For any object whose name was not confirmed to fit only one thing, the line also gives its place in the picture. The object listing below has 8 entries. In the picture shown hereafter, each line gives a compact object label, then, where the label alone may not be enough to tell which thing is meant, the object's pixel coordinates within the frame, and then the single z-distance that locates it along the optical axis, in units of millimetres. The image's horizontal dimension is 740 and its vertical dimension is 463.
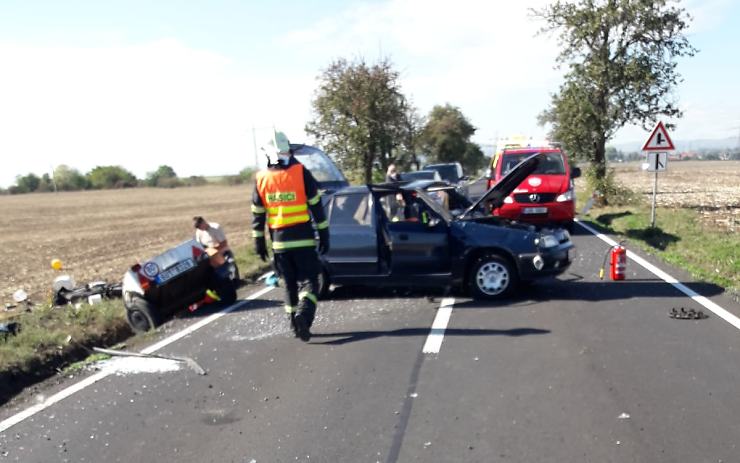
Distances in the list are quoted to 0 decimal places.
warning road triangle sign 14945
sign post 14938
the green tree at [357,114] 21234
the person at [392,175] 18703
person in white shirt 9188
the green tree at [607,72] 22906
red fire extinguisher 9227
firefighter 7008
